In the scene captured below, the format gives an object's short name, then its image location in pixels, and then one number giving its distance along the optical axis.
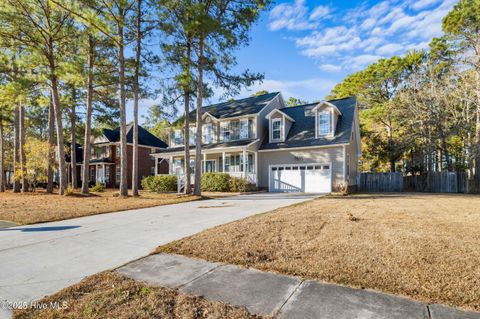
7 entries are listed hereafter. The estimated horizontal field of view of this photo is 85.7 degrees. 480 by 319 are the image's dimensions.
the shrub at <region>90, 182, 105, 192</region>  21.42
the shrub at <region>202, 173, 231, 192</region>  19.53
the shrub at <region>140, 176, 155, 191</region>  21.47
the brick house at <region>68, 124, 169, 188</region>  29.92
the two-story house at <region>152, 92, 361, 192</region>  18.34
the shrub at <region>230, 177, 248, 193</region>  18.97
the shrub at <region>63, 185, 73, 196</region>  15.63
